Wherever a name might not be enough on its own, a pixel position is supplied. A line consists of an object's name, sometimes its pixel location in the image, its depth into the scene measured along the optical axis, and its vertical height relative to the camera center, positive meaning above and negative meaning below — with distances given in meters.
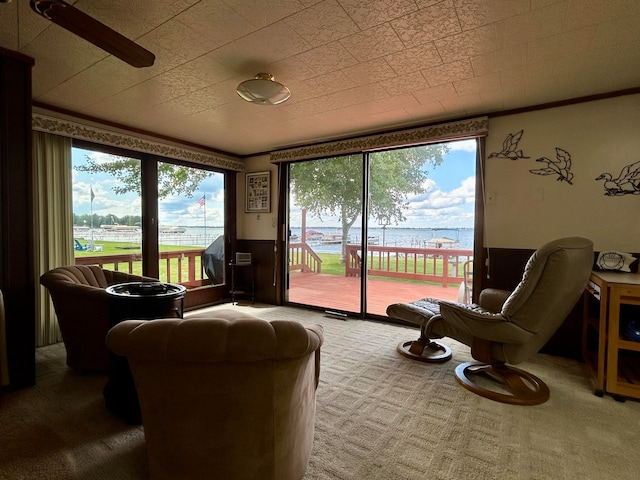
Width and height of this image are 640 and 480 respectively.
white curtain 2.98 +0.15
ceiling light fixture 2.26 +1.04
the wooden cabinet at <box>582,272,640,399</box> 2.01 -0.71
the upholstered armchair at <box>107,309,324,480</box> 1.04 -0.58
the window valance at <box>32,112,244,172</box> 2.94 +1.00
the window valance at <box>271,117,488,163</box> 3.14 +1.05
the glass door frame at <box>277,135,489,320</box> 3.21 +0.02
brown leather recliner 1.85 -0.59
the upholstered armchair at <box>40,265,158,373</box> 2.21 -0.65
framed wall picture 4.79 +0.60
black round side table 1.85 -0.54
